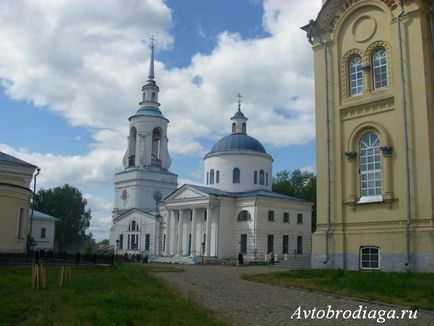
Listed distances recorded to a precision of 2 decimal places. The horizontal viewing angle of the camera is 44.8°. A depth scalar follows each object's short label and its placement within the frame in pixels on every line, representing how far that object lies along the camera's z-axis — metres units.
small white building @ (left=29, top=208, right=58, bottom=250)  69.44
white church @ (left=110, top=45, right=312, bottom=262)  53.56
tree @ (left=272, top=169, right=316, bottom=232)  77.81
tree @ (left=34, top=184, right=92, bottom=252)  92.19
